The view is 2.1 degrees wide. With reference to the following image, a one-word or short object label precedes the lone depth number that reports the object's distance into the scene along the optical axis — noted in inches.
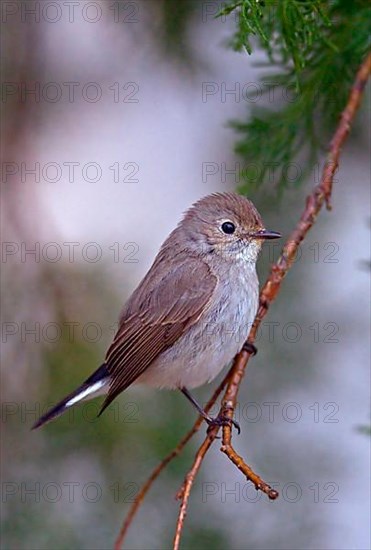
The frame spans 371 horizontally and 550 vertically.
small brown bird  135.3
